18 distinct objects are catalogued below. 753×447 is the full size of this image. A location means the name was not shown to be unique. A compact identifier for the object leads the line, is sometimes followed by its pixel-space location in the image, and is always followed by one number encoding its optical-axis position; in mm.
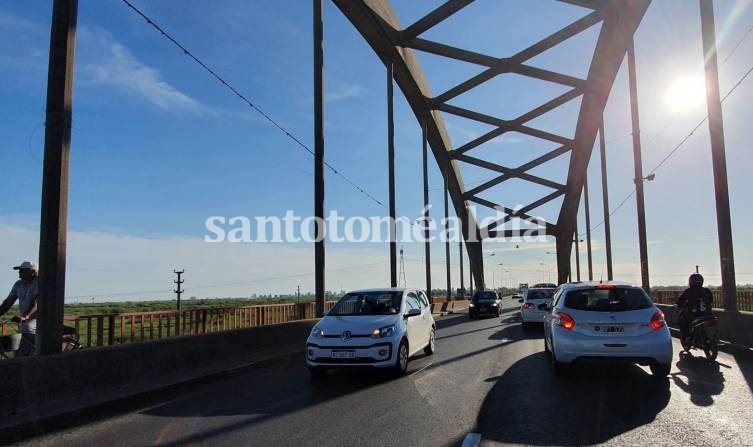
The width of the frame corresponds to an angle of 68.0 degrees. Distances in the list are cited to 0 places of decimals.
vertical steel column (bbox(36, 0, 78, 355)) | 7031
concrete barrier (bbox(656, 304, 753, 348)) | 11429
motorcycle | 10227
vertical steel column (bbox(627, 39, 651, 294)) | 24158
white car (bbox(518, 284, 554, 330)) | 20141
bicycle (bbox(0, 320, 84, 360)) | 8547
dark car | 31781
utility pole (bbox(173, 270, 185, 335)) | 15891
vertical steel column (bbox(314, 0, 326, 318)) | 17203
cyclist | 7801
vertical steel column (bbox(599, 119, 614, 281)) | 36062
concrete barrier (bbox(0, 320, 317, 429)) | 6141
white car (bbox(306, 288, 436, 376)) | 9000
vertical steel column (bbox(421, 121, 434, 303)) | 38219
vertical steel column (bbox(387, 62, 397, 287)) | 29859
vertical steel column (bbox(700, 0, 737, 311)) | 13672
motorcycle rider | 10773
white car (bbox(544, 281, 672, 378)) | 8180
